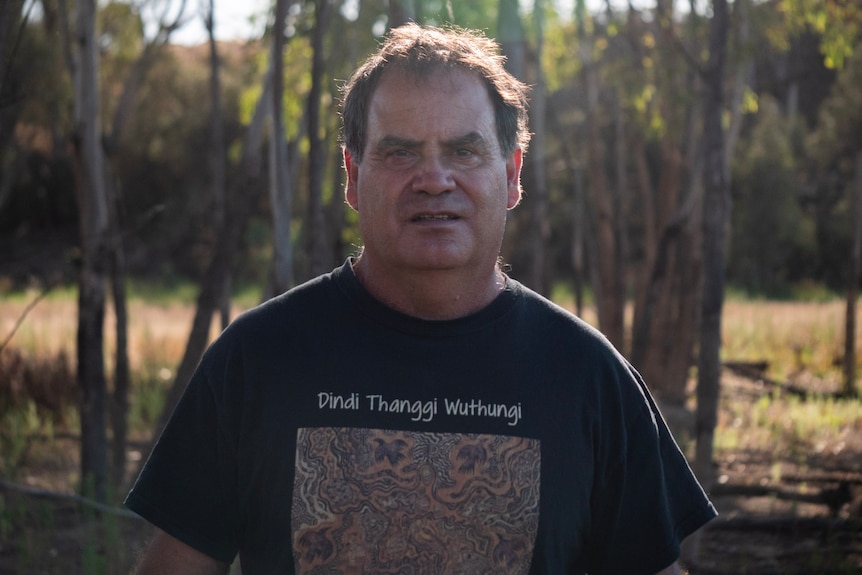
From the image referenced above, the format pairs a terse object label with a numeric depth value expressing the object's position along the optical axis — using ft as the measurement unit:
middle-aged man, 7.02
